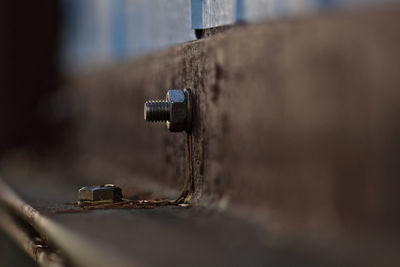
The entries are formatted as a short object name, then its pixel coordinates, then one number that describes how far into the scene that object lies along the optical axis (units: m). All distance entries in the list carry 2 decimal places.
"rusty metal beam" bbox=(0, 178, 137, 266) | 0.68
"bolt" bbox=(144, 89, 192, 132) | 0.86
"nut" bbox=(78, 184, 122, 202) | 0.89
